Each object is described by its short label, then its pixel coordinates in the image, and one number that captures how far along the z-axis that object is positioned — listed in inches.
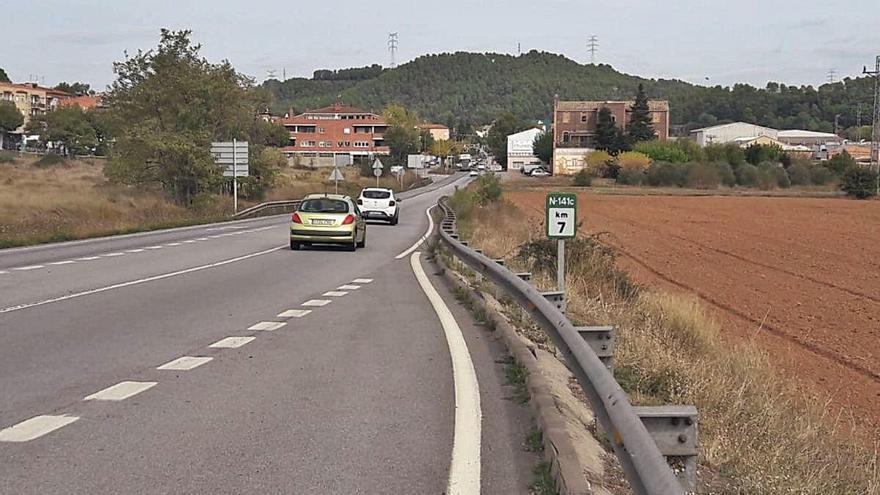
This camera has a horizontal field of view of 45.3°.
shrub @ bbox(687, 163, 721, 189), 4247.0
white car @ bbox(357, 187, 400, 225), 1807.3
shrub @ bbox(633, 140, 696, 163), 4729.3
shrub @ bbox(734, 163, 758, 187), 4178.2
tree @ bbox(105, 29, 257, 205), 1966.0
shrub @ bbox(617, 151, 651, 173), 4534.9
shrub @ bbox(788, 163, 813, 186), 4133.9
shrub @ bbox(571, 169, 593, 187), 4393.0
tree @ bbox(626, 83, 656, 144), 5359.3
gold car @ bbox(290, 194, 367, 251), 1095.6
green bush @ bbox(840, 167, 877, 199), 3427.7
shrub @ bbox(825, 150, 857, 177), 4039.6
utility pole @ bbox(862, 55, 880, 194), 3626.0
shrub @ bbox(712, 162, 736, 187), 4244.6
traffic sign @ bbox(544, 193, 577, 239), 516.1
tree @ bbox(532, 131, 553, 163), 6259.8
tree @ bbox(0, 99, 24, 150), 5078.7
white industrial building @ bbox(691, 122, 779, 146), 6889.8
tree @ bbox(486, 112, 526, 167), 7613.2
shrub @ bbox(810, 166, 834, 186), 4095.5
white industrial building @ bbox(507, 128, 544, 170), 7126.0
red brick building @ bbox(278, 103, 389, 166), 6643.7
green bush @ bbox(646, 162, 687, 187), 4345.5
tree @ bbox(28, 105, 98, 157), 4926.2
